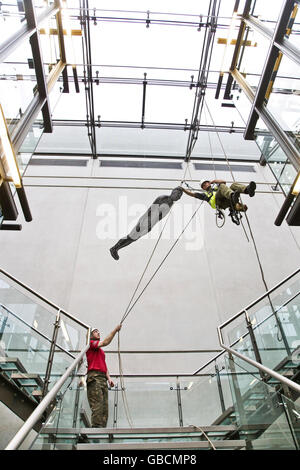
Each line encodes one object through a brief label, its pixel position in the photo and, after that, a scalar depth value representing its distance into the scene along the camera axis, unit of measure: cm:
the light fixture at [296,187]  445
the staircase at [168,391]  271
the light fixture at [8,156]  382
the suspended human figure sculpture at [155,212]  553
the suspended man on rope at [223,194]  457
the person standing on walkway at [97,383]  399
